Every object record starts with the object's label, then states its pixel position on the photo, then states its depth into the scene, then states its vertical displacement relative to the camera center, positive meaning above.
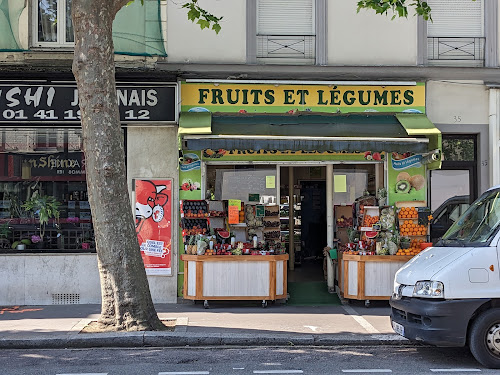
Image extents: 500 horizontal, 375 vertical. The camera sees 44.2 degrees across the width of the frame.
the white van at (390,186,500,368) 6.96 -1.22
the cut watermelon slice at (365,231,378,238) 11.46 -0.75
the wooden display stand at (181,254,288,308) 10.84 -1.47
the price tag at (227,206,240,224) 11.33 -0.37
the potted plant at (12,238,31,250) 11.44 -0.94
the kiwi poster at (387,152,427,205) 11.68 +0.25
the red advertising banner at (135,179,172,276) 11.44 -0.55
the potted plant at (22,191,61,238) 11.55 -0.29
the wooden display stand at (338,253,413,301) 10.96 -1.45
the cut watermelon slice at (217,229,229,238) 11.43 -0.73
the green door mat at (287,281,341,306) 11.56 -1.95
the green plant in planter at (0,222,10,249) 11.45 -0.77
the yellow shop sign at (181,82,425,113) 11.59 +1.83
